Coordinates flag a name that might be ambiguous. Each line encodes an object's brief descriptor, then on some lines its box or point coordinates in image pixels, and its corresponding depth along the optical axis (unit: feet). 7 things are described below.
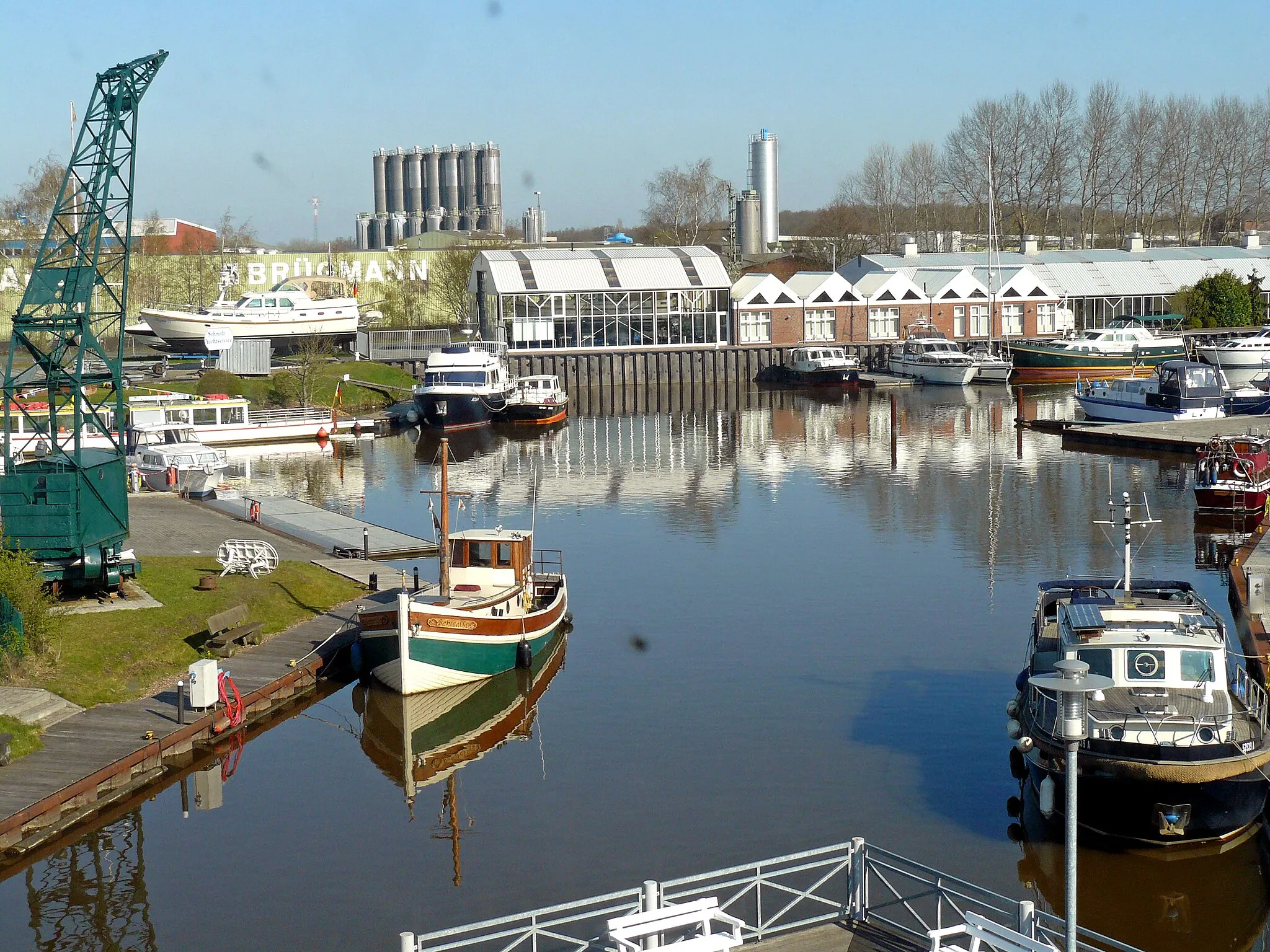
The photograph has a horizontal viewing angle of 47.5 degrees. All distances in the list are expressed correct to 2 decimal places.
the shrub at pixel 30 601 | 78.28
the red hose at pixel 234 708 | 77.77
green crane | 89.30
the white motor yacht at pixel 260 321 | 267.39
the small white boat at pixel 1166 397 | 200.44
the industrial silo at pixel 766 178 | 533.55
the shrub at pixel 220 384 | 231.50
